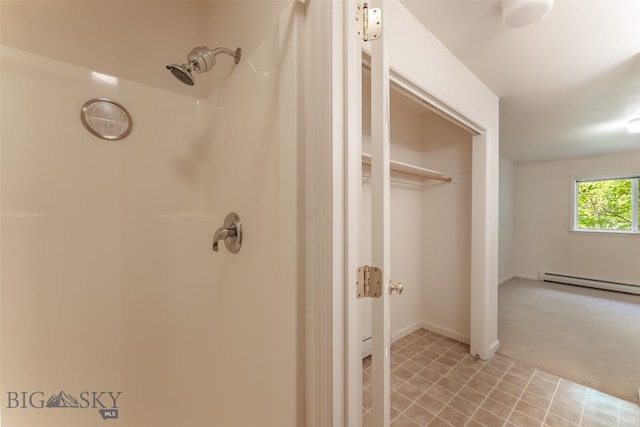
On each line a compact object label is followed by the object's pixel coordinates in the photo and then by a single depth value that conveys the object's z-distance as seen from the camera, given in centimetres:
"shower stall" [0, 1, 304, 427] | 78
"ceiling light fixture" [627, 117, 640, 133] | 252
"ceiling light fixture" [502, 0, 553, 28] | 112
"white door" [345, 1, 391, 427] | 64
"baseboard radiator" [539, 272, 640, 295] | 377
